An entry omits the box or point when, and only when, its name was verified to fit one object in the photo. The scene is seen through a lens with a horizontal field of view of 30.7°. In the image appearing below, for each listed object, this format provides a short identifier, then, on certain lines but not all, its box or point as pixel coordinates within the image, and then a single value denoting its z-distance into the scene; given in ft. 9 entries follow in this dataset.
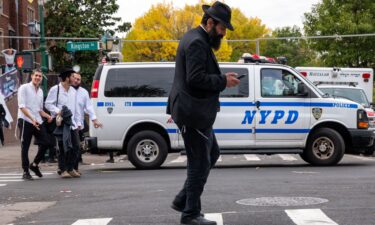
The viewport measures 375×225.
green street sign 75.36
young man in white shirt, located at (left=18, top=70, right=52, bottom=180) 38.37
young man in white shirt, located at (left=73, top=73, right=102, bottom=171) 41.83
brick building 139.64
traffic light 62.44
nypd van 46.16
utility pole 62.40
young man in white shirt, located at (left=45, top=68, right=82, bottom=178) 40.01
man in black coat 19.70
